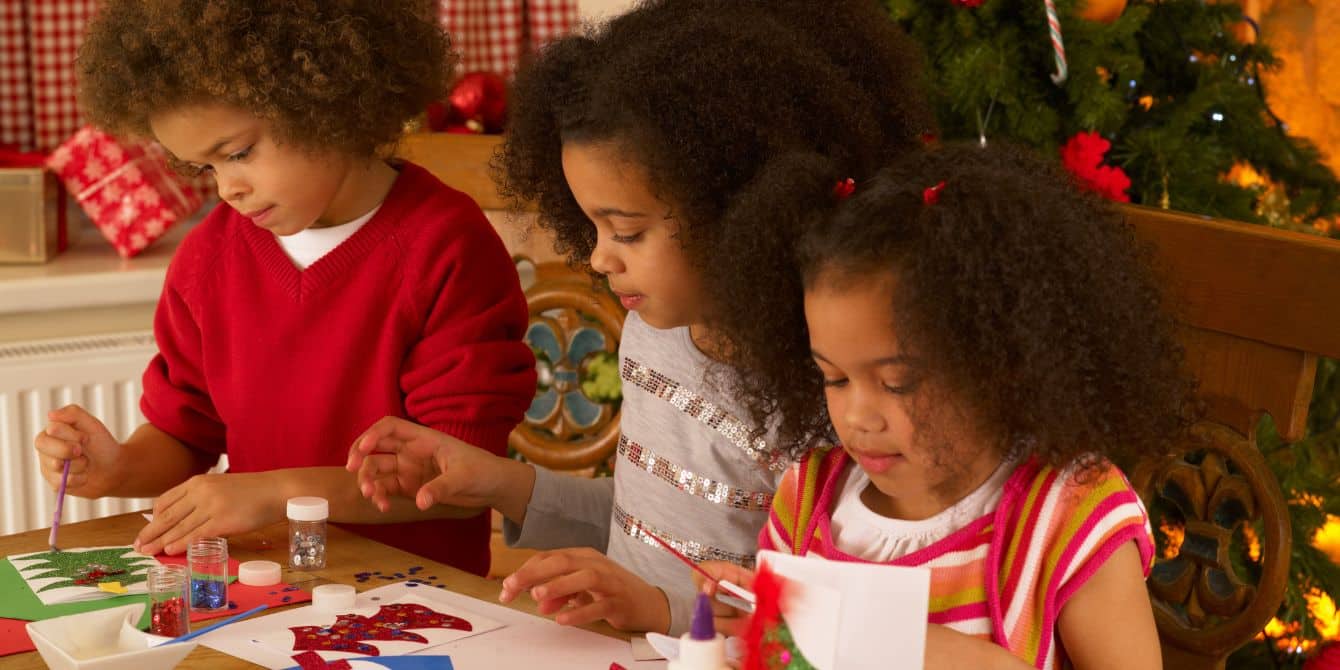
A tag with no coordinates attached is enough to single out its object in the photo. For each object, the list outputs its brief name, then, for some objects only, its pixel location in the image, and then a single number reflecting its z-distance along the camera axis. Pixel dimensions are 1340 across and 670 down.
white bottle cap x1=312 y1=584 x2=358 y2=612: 2.12
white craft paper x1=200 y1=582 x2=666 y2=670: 2.04
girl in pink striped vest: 1.95
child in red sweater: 2.35
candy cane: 2.55
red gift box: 3.44
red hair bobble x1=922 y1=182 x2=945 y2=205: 1.97
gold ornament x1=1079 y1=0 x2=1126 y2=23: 2.65
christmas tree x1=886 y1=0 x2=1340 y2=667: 2.61
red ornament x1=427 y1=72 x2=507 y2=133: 3.39
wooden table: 2.18
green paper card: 2.11
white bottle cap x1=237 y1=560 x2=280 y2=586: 2.17
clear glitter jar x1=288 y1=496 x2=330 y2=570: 2.20
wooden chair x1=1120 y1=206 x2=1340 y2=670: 2.20
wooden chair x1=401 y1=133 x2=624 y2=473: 2.81
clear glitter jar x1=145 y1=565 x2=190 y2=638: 2.07
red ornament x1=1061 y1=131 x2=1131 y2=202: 2.61
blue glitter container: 2.13
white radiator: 3.25
